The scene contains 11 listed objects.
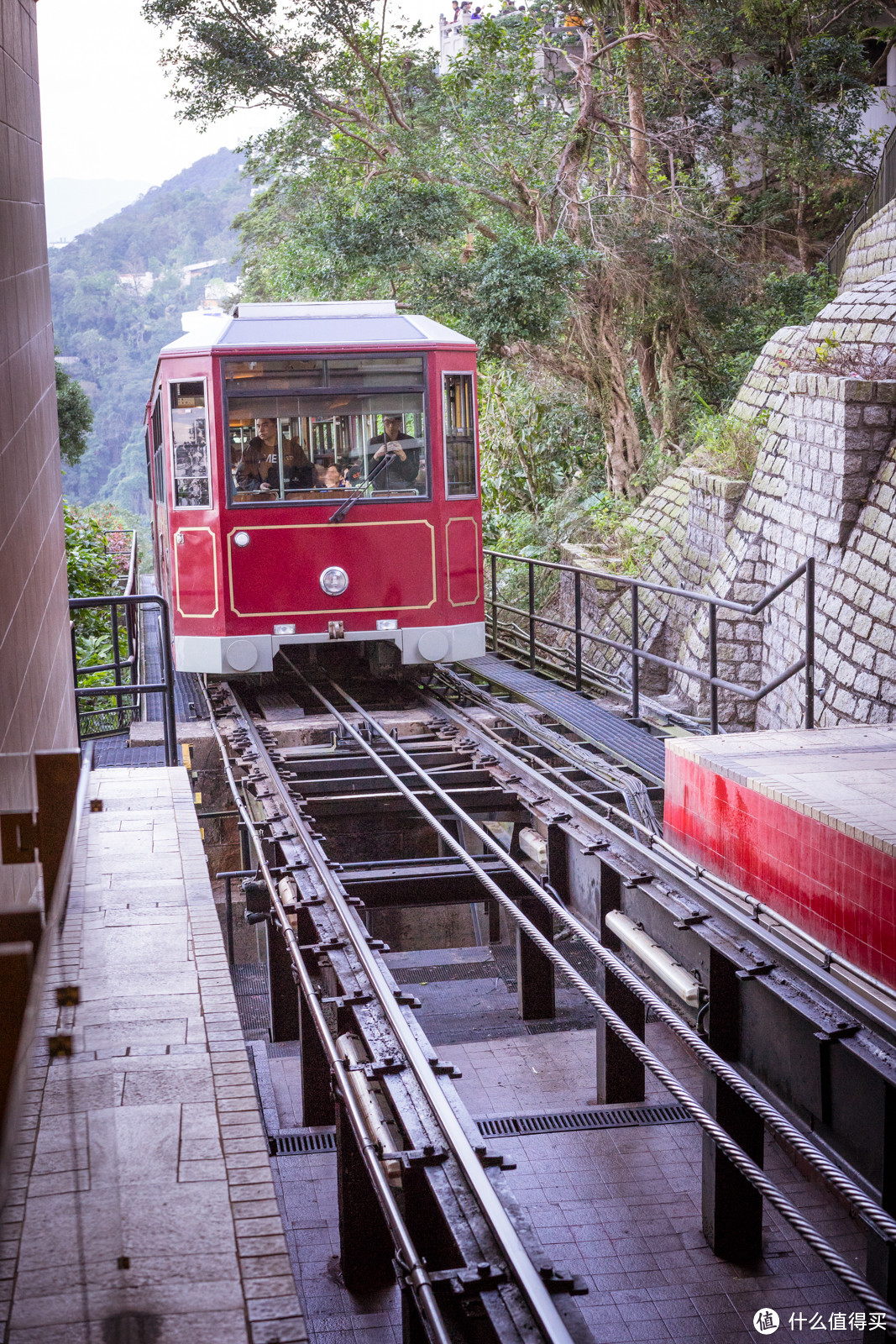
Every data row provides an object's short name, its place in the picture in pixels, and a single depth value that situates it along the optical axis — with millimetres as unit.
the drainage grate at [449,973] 8070
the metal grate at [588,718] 8234
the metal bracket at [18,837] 3725
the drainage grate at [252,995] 7801
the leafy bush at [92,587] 14547
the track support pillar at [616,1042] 5770
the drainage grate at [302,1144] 5512
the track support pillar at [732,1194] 4594
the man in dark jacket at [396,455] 9898
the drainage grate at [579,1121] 5559
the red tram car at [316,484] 9672
